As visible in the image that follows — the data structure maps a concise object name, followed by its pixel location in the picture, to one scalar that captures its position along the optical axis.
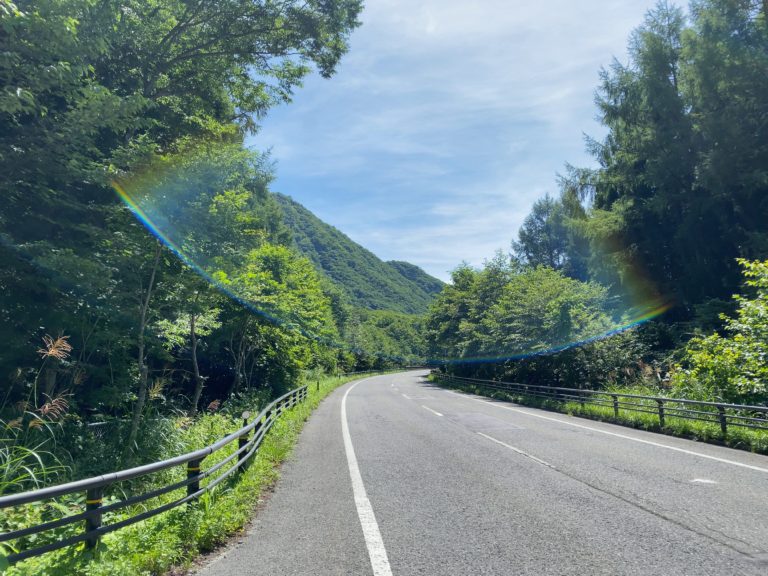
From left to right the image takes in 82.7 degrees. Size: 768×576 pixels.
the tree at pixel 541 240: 62.66
